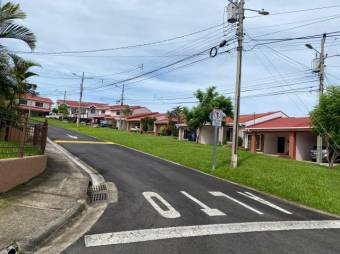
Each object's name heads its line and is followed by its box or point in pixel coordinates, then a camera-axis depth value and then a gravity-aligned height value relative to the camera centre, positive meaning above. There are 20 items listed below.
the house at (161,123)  64.94 +3.38
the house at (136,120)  77.25 +4.28
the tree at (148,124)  72.69 +3.30
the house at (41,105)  94.19 +7.11
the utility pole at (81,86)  60.12 +7.82
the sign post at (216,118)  18.77 +1.37
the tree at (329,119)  24.27 +2.24
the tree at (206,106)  43.61 +4.56
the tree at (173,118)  63.42 +4.17
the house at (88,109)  106.00 +7.83
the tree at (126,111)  88.14 +6.55
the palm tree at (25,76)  22.01 +3.43
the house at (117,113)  88.31 +6.70
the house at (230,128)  44.33 +2.26
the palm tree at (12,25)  11.59 +3.18
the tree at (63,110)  100.62 +6.56
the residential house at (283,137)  35.31 +1.43
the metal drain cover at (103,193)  10.46 -1.58
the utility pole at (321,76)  28.33 +5.80
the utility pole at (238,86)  19.17 +3.10
